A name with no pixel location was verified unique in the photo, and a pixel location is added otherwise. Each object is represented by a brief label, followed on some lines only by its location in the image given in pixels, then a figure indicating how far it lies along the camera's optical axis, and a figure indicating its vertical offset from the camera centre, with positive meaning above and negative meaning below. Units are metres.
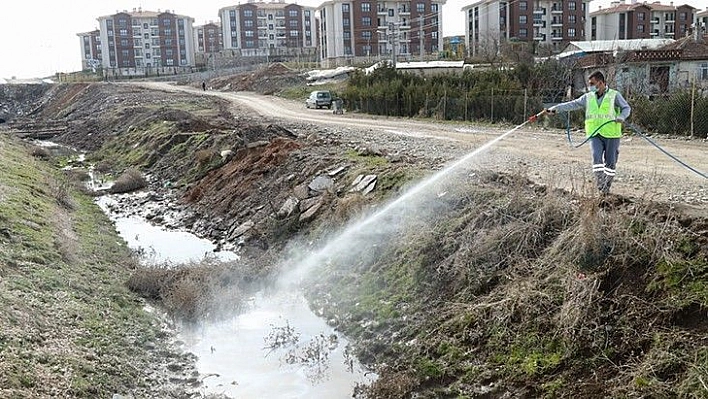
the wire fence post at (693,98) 20.03 -0.41
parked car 48.24 -0.22
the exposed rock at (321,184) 18.17 -2.33
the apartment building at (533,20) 102.94 +10.73
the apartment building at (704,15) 128.32 +13.04
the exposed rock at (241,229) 19.07 -3.64
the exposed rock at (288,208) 17.98 -2.90
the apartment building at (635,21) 110.31 +10.76
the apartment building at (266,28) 139.25 +14.65
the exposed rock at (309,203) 17.70 -2.74
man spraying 10.28 -0.53
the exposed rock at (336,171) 18.92 -2.08
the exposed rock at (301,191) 18.39 -2.56
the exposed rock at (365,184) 16.60 -2.18
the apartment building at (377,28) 105.81 +10.57
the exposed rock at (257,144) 25.64 -1.69
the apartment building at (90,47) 163.00 +14.05
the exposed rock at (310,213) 17.19 -2.92
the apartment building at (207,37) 172.00 +16.30
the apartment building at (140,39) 144.00 +13.50
